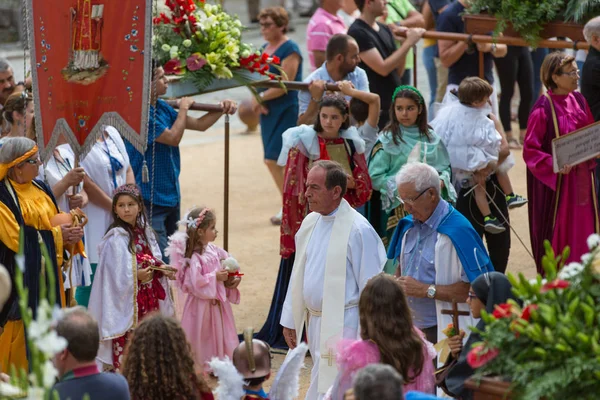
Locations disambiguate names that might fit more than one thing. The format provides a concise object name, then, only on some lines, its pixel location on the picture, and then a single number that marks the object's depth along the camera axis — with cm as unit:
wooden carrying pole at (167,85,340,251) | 1748
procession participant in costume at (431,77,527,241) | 1761
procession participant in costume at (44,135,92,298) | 1547
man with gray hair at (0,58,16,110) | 1900
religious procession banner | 1448
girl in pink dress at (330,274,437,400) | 1051
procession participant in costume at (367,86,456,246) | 1656
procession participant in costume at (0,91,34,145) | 1661
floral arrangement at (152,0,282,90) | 1741
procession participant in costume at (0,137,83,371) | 1406
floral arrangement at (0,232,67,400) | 695
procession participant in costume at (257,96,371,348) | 1622
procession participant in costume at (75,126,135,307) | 1628
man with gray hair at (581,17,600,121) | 1716
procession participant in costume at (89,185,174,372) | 1500
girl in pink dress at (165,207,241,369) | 1549
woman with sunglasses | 2380
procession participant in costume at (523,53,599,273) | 1664
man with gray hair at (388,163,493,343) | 1298
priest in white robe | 1336
